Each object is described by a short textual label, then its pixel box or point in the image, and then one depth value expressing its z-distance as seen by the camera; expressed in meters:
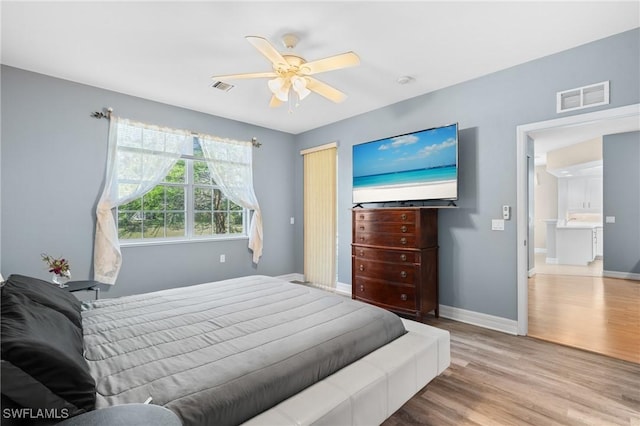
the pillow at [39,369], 0.90
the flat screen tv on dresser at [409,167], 3.36
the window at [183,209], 3.93
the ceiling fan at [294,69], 2.20
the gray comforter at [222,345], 1.18
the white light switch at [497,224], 3.17
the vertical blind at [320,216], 4.91
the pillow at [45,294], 1.56
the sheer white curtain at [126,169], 3.50
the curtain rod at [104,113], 3.53
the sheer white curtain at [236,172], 4.49
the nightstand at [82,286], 2.92
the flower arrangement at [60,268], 2.75
